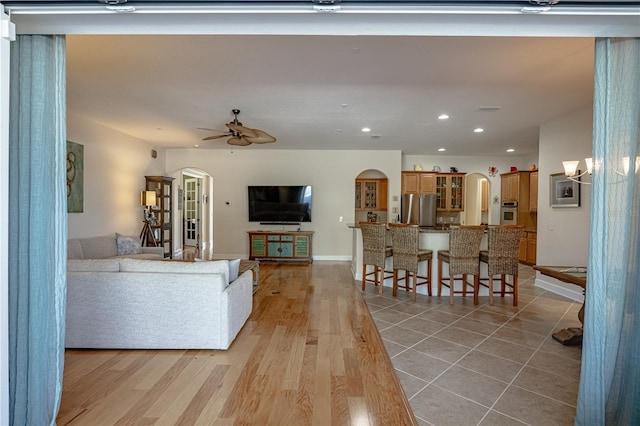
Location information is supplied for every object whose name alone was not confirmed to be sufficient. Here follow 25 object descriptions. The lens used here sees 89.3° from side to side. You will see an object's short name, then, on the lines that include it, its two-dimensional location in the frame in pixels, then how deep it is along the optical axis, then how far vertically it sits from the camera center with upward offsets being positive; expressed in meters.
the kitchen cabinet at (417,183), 8.77 +0.76
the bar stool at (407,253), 4.60 -0.61
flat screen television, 8.01 +0.16
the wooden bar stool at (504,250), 4.41 -0.51
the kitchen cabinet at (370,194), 8.99 +0.45
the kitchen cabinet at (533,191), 7.59 +0.52
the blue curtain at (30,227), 1.59 -0.11
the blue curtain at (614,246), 1.56 -0.16
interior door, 10.44 -0.14
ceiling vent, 4.57 +1.48
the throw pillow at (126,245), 5.78 -0.69
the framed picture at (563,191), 4.94 +0.35
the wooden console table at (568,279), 2.96 -0.60
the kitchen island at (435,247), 4.92 -0.54
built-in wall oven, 8.13 +0.00
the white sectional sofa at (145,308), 2.94 -0.92
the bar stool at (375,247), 4.95 -0.58
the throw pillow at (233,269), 3.31 -0.63
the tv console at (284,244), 7.72 -0.84
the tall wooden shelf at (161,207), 7.28 +0.01
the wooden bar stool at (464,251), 4.44 -0.54
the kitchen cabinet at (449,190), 8.92 +0.59
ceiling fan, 4.25 +1.01
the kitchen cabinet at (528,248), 7.46 -0.83
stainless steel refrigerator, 8.22 +0.06
